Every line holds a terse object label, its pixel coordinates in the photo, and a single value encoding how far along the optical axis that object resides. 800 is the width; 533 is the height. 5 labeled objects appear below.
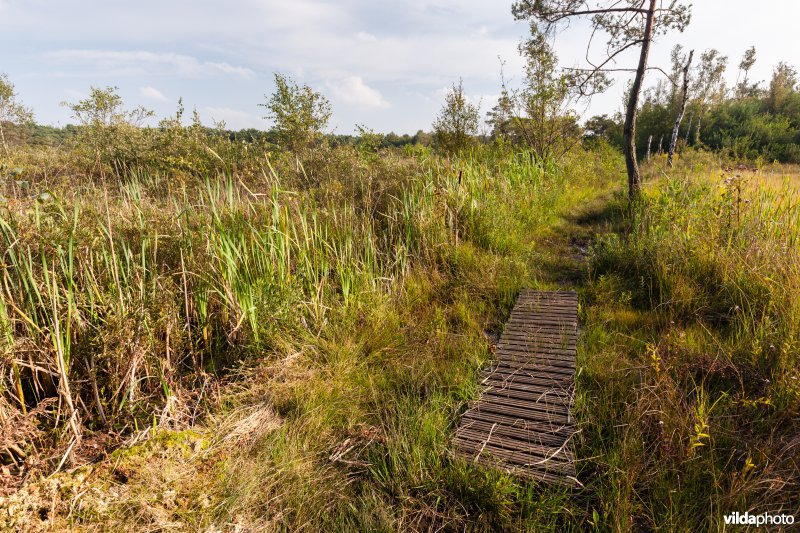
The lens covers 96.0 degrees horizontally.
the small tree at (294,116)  12.55
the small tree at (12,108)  16.45
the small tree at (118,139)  8.77
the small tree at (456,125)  11.91
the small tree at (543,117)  9.80
